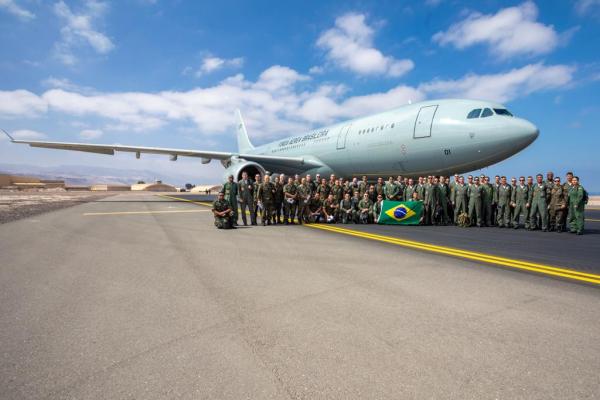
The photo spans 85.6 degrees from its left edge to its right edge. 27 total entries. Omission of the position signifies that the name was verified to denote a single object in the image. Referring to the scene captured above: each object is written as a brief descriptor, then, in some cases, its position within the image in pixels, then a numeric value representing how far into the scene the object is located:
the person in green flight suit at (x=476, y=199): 10.62
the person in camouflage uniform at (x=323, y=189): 11.51
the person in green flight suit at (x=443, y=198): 11.35
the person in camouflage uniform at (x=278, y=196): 10.84
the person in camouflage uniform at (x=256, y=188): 10.84
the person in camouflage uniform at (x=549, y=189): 9.91
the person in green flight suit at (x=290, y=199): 10.79
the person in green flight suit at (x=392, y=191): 11.90
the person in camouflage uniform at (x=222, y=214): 8.95
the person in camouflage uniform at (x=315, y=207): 11.59
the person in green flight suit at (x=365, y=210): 11.38
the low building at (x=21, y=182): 78.72
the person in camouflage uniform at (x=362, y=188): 11.99
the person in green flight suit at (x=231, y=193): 9.79
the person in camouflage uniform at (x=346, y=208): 11.51
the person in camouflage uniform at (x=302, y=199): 10.98
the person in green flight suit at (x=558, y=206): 9.41
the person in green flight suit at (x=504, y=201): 10.62
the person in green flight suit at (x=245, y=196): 10.52
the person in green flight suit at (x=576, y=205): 8.62
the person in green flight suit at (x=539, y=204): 9.59
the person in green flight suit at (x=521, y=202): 10.28
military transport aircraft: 10.30
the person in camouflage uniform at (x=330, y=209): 11.58
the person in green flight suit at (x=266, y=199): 10.46
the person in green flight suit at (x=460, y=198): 10.95
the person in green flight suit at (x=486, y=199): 10.85
